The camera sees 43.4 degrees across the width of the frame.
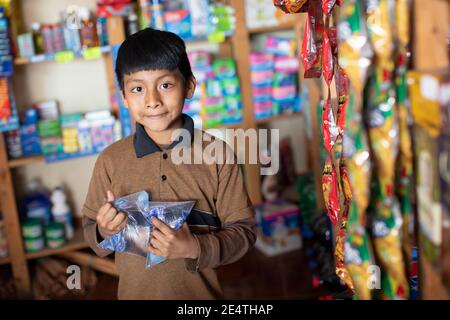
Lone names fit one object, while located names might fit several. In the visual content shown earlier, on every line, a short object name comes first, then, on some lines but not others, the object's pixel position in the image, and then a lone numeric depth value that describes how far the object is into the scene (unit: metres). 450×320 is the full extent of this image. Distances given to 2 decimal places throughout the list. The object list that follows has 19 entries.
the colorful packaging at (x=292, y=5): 1.19
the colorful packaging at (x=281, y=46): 3.24
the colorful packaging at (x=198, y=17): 2.92
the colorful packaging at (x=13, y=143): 2.87
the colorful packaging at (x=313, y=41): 1.21
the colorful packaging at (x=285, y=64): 3.24
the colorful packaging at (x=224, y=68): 3.10
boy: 1.23
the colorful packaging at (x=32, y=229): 2.93
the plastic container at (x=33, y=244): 2.95
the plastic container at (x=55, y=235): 2.98
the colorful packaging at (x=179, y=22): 2.89
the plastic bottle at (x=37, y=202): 3.03
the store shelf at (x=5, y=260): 2.92
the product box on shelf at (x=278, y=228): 3.21
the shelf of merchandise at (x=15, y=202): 2.80
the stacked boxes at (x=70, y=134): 2.89
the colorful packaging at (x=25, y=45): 2.78
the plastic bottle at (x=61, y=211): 3.07
